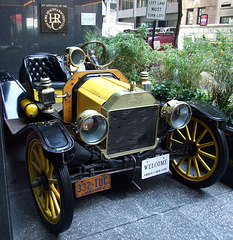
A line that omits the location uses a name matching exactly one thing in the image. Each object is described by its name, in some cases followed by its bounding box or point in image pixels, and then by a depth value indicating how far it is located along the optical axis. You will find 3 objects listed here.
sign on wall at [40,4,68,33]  7.48
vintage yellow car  2.42
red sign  10.93
